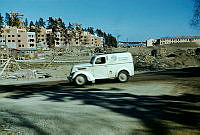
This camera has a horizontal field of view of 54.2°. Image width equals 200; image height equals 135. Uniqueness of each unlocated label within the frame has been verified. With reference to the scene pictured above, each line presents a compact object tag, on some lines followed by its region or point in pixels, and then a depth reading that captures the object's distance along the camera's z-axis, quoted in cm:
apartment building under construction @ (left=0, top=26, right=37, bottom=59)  9150
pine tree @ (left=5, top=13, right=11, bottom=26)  11880
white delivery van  1300
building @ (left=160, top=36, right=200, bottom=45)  15538
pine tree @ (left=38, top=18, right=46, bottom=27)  15062
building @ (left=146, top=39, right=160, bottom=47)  15749
